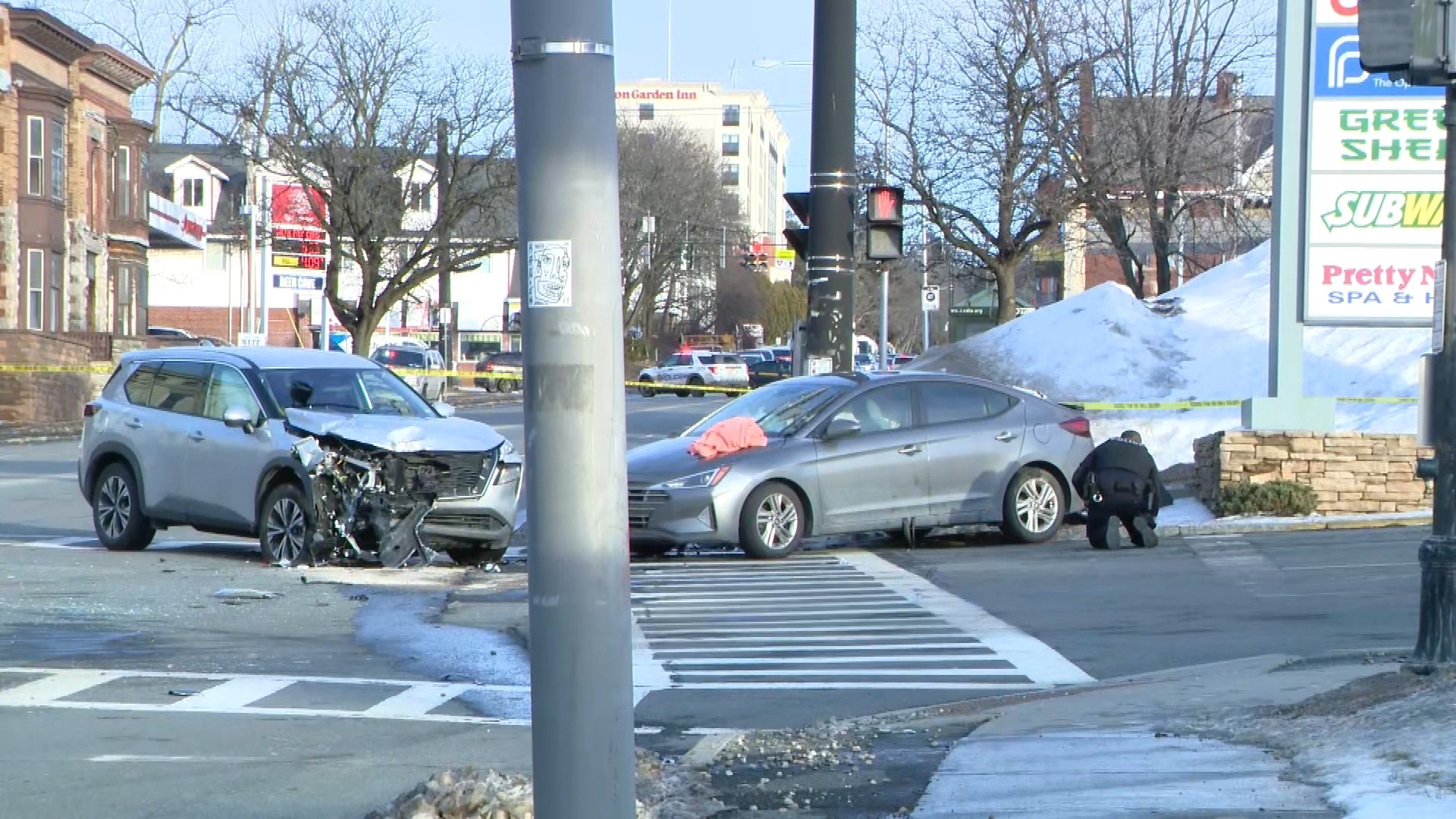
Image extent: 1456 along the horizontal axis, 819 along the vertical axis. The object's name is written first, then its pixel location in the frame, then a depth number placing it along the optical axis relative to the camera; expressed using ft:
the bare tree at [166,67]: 225.97
